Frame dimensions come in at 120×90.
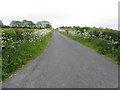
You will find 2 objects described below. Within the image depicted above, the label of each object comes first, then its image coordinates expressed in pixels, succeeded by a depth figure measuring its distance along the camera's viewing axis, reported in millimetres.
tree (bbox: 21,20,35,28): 86508
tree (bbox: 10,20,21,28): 85928
